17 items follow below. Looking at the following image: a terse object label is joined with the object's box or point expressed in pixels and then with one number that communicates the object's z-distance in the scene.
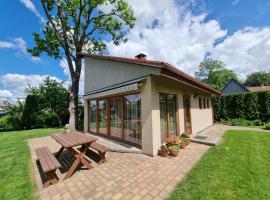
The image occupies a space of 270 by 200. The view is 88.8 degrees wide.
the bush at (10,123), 14.74
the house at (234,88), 28.43
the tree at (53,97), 17.47
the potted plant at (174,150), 5.86
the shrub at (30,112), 15.15
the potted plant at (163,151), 5.87
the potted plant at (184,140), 6.91
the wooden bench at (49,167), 3.87
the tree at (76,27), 14.98
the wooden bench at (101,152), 5.25
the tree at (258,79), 50.91
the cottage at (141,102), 6.07
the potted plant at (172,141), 6.29
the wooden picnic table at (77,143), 4.41
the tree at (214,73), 44.81
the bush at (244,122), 13.92
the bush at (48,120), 16.08
